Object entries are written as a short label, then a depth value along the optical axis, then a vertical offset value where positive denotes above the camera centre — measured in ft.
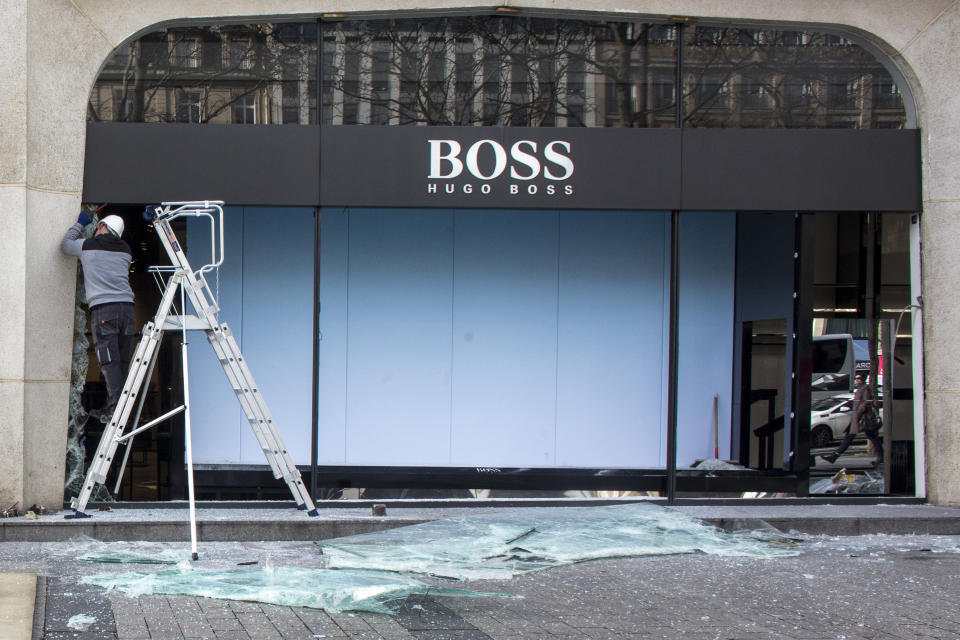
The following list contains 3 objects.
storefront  27.45 +3.79
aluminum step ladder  24.25 -0.37
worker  26.04 +1.63
